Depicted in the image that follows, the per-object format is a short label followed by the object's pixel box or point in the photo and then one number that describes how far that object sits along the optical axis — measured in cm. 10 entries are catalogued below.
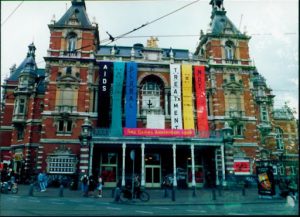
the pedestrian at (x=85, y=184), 2064
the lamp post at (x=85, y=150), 2734
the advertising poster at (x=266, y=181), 1898
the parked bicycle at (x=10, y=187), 2117
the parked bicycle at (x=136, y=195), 1752
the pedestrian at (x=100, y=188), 2043
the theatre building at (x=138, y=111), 2912
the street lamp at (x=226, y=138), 2839
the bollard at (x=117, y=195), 1641
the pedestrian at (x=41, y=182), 2316
